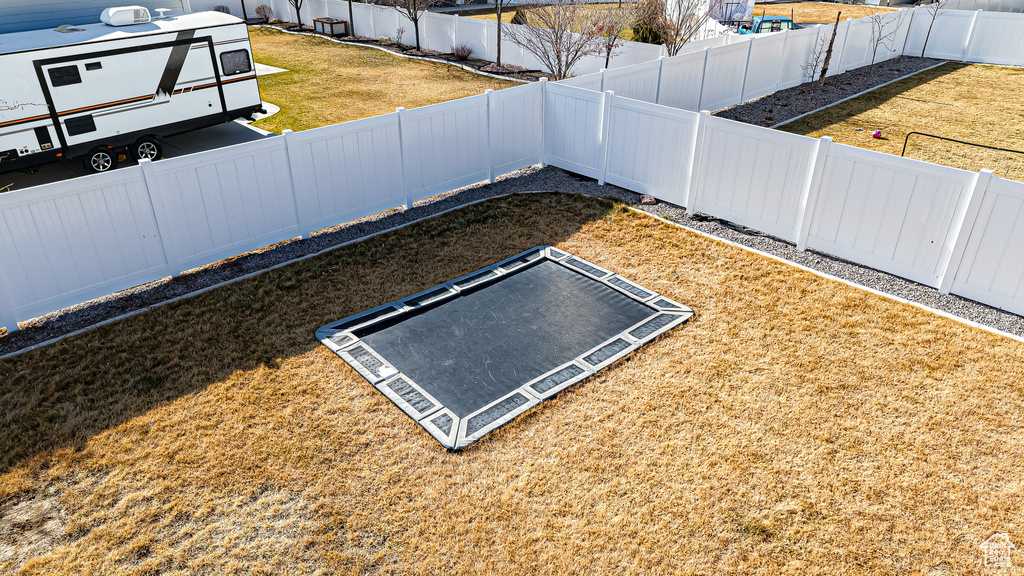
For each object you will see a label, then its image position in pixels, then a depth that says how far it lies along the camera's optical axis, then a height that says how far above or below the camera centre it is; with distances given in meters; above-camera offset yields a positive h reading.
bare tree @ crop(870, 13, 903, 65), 20.80 -2.05
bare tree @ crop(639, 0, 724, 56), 18.91 -1.48
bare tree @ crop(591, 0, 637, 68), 19.52 -1.69
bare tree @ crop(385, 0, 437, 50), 24.78 -1.54
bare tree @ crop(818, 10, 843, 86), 18.13 -2.54
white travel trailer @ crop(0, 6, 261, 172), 11.27 -2.17
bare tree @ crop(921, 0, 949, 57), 22.33 -1.41
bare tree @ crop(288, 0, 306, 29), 31.00 -1.82
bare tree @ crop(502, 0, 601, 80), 19.00 -1.99
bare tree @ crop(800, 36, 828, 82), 18.66 -2.57
